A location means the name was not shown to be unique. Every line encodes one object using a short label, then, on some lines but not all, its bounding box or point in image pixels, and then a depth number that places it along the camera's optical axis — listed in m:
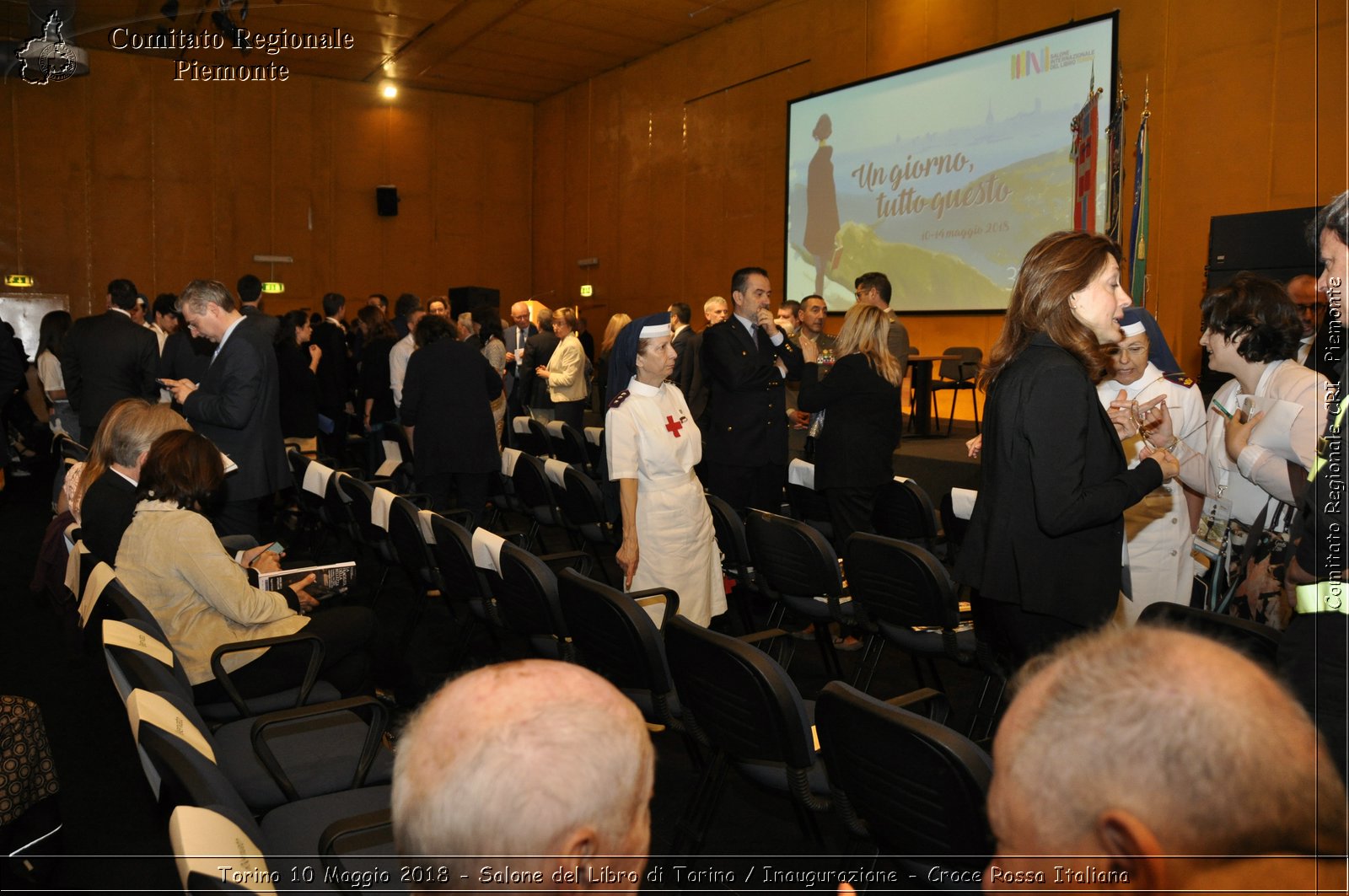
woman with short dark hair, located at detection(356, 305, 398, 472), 8.38
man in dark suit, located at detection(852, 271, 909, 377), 5.48
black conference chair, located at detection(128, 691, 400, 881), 1.68
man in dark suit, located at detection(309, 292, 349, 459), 9.02
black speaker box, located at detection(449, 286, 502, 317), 12.84
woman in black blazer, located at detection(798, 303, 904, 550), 4.29
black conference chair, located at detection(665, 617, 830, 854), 2.18
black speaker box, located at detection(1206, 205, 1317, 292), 6.35
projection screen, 8.55
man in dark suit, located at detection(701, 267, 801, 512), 4.85
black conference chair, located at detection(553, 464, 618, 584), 5.07
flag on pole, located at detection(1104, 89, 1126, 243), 7.01
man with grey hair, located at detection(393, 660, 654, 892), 0.89
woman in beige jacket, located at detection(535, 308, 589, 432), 8.27
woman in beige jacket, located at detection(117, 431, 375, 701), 2.83
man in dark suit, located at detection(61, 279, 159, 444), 6.88
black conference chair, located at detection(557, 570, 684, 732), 2.66
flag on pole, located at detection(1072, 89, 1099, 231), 7.96
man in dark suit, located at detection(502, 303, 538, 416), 9.62
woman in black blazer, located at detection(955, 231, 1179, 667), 2.11
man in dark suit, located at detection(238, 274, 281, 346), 6.47
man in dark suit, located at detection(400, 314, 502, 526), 5.62
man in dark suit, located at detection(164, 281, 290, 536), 4.49
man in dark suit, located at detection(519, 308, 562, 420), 8.84
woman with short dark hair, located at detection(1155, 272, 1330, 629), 2.58
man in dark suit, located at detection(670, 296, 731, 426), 6.54
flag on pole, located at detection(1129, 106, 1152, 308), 6.22
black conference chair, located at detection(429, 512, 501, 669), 3.62
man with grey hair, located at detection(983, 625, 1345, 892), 0.69
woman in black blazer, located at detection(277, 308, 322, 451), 7.11
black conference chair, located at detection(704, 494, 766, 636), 4.16
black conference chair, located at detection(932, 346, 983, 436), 9.12
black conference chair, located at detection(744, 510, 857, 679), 3.56
